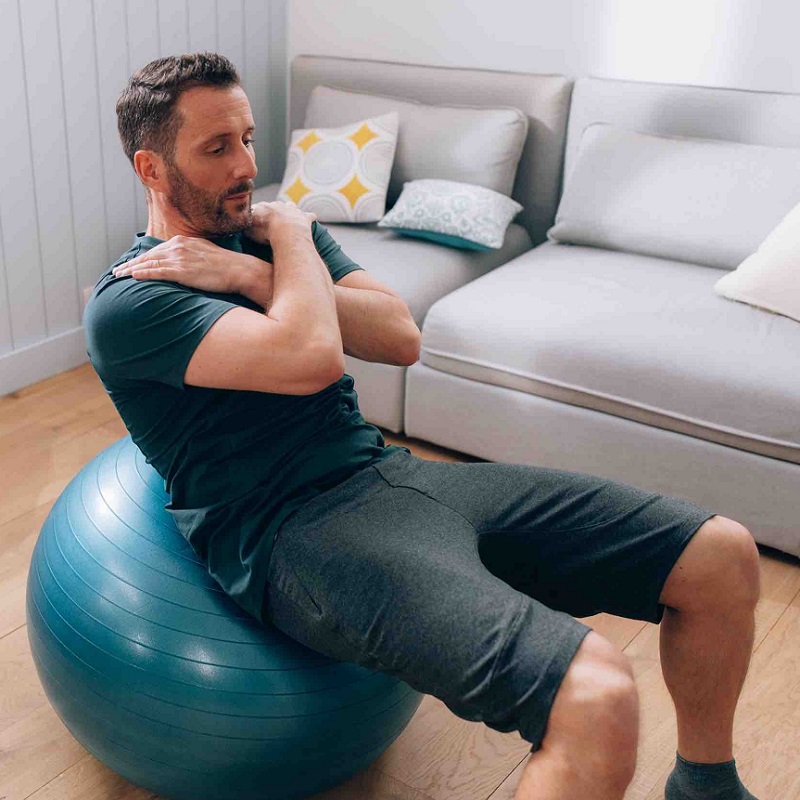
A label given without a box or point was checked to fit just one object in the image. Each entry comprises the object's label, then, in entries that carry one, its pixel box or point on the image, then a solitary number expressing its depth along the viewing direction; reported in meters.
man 1.32
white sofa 2.20
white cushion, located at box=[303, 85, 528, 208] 3.03
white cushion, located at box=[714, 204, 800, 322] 2.37
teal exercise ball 1.39
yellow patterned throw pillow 3.06
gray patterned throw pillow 2.89
